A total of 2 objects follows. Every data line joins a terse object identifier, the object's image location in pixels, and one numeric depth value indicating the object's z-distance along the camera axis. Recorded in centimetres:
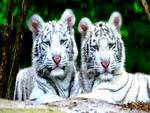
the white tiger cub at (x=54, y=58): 1622
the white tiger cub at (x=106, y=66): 1656
